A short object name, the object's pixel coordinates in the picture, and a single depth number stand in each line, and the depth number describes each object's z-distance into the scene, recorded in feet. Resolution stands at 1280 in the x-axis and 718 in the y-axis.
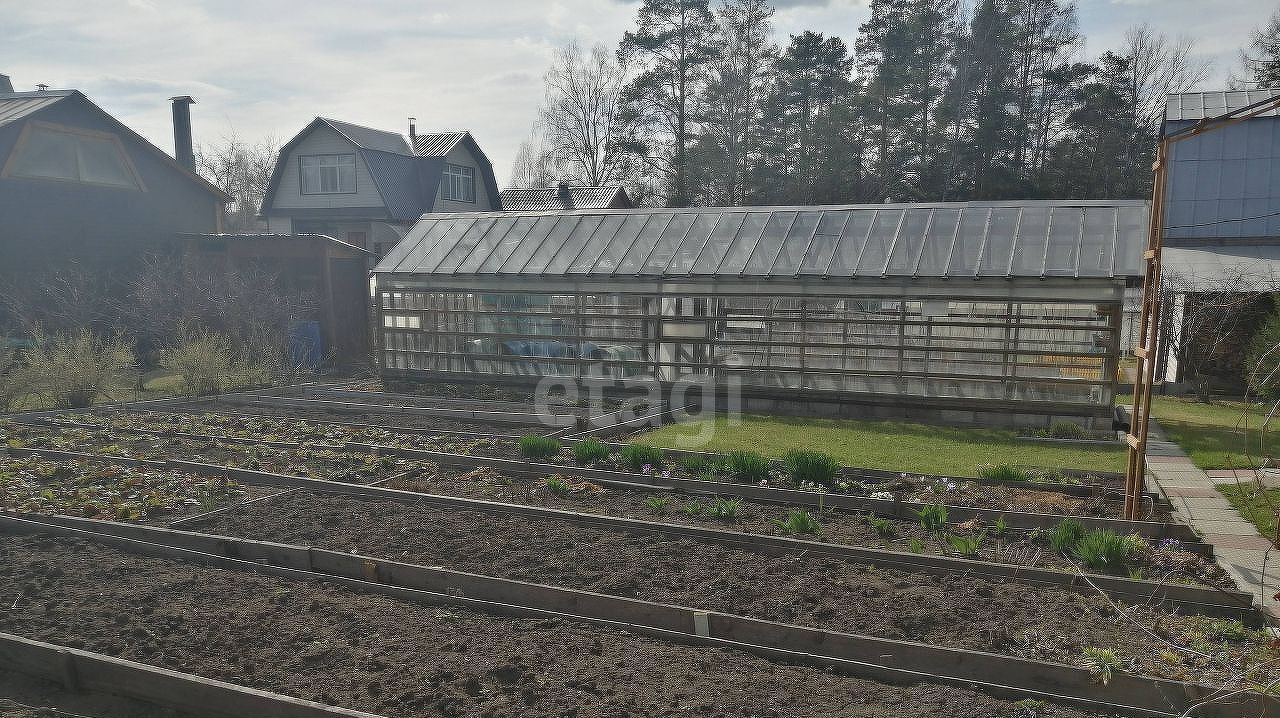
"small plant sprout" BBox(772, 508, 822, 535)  21.24
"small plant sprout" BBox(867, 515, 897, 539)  21.65
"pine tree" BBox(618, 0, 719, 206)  108.27
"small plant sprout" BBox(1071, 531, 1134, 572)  18.75
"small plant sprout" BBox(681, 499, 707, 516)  23.45
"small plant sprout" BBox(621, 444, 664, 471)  28.04
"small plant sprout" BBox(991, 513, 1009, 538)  21.22
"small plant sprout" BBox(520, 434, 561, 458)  29.86
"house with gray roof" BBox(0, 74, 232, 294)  64.69
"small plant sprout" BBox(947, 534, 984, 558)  19.49
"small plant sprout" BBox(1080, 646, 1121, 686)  13.30
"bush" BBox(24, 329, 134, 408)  42.24
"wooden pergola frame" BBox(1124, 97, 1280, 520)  21.03
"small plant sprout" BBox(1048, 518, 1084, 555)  19.67
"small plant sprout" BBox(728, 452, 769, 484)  26.58
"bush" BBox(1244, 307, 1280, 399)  40.88
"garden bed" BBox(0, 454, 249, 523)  23.94
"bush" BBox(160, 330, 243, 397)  45.85
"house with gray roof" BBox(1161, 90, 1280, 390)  49.21
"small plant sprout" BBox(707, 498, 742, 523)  23.06
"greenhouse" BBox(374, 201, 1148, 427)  38.63
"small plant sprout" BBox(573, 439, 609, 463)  28.86
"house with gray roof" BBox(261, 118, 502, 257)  102.22
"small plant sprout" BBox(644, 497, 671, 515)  23.70
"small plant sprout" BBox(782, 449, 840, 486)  25.80
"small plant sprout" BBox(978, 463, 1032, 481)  26.32
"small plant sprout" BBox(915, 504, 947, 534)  21.57
